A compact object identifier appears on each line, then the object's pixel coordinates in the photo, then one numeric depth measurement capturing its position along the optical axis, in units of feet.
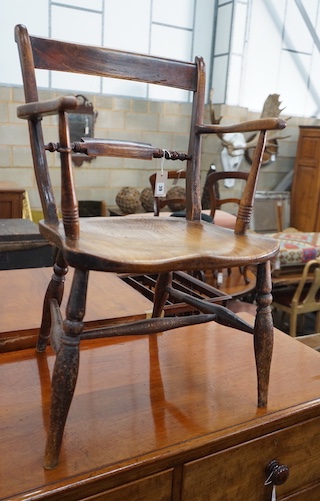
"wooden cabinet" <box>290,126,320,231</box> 16.62
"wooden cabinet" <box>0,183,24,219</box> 10.44
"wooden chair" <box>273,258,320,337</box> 9.50
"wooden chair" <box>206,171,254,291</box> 8.92
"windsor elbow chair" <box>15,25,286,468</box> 2.51
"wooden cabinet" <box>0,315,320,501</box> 2.62
